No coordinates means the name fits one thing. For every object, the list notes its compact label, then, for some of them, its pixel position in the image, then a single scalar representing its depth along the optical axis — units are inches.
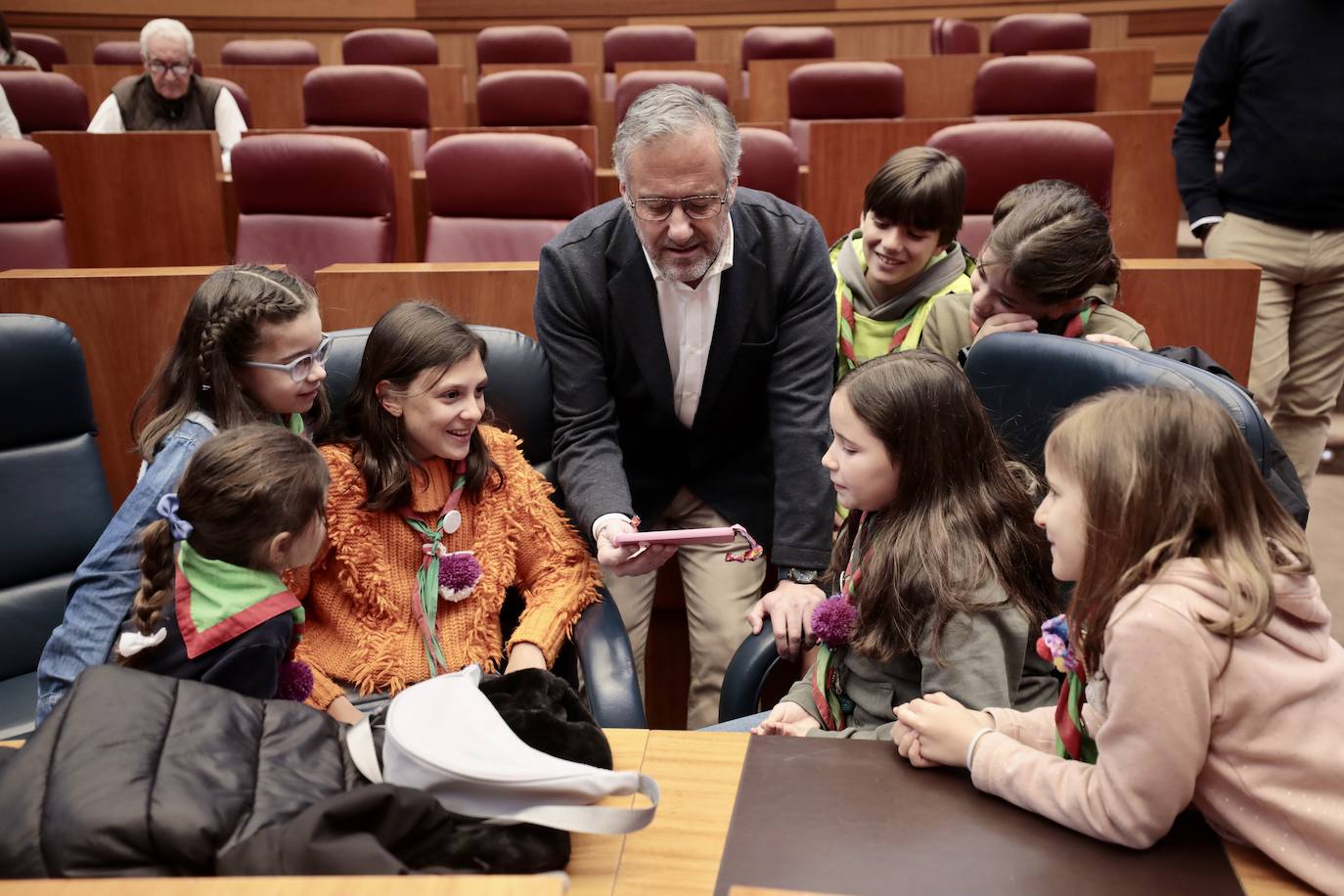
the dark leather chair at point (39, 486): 46.9
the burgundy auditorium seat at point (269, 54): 180.5
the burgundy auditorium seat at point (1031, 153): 80.0
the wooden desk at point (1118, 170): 96.7
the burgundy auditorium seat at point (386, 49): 177.5
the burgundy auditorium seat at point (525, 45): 179.5
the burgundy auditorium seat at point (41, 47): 184.0
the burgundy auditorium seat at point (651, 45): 179.6
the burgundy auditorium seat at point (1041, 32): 170.9
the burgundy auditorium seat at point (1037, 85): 132.4
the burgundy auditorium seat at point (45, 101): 137.3
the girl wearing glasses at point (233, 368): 42.4
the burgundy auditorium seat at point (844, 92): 137.9
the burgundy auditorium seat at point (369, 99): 134.6
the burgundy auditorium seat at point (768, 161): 94.5
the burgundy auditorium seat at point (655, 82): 136.6
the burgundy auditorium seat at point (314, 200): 93.5
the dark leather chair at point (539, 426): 42.2
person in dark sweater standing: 72.7
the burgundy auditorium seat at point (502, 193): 90.1
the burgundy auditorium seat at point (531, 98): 132.5
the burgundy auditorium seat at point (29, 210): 94.1
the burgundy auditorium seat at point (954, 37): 186.4
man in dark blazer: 48.9
